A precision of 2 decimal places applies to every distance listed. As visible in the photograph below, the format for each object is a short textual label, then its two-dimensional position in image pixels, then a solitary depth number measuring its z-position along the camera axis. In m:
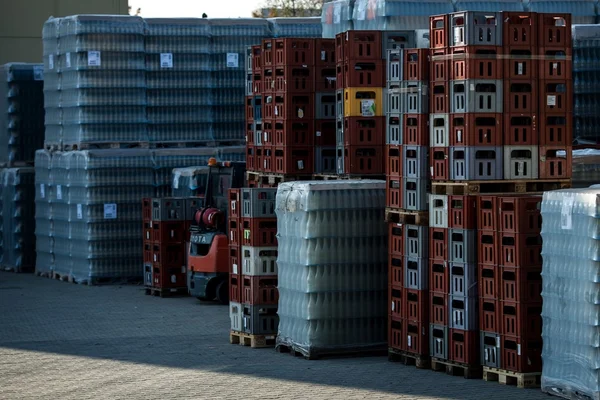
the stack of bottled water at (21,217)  26.81
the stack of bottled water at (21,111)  27.48
